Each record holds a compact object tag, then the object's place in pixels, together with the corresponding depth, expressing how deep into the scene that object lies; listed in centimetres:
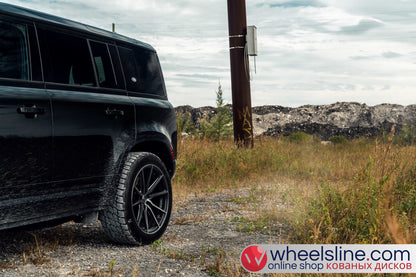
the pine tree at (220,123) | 1371
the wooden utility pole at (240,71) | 1094
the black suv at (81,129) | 359
